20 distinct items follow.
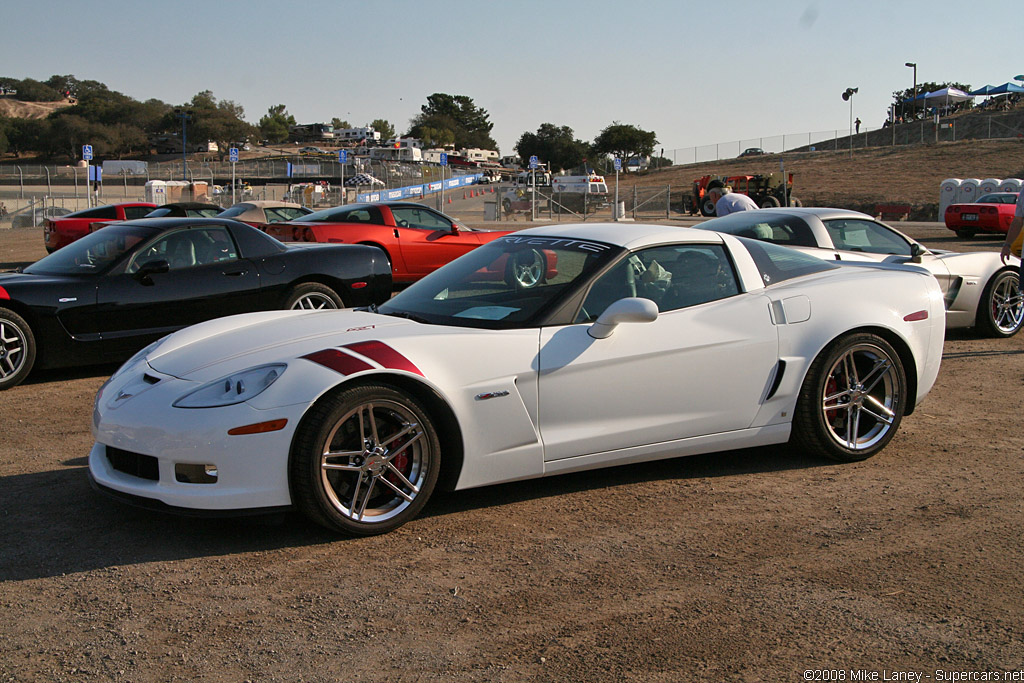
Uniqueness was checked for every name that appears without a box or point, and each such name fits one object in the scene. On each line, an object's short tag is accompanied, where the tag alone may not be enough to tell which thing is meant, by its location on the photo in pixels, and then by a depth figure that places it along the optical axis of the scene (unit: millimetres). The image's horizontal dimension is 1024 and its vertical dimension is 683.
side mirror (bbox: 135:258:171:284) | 7625
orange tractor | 39028
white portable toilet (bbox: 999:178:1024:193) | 31984
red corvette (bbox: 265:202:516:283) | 13188
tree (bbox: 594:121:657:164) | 98500
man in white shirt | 12258
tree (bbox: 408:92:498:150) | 178875
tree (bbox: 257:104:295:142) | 174288
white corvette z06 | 3818
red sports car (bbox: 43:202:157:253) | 19109
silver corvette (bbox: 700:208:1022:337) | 8656
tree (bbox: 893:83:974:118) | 92875
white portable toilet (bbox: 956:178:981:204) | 34625
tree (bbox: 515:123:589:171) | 109000
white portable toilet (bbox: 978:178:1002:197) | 33344
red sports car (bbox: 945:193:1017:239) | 25422
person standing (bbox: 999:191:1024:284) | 7566
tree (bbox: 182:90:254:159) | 130375
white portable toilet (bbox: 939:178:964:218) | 35781
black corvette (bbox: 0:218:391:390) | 7207
